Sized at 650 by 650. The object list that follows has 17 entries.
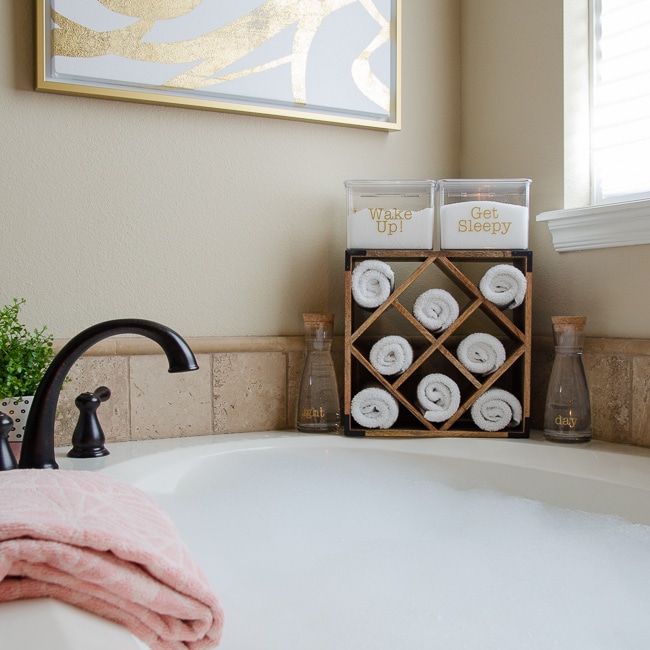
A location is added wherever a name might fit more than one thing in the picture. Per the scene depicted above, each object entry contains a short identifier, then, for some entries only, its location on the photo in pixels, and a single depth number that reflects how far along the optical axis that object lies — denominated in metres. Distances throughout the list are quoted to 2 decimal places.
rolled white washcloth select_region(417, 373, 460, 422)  1.61
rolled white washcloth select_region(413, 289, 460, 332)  1.61
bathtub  0.98
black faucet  1.17
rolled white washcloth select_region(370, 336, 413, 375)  1.61
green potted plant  1.32
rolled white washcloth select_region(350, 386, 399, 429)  1.61
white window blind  1.56
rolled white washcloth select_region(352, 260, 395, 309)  1.62
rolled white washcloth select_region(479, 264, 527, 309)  1.58
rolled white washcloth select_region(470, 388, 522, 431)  1.61
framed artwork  1.54
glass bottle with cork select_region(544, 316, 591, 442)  1.53
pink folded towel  0.57
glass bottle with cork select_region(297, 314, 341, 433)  1.69
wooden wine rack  1.60
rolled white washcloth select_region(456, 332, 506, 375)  1.60
